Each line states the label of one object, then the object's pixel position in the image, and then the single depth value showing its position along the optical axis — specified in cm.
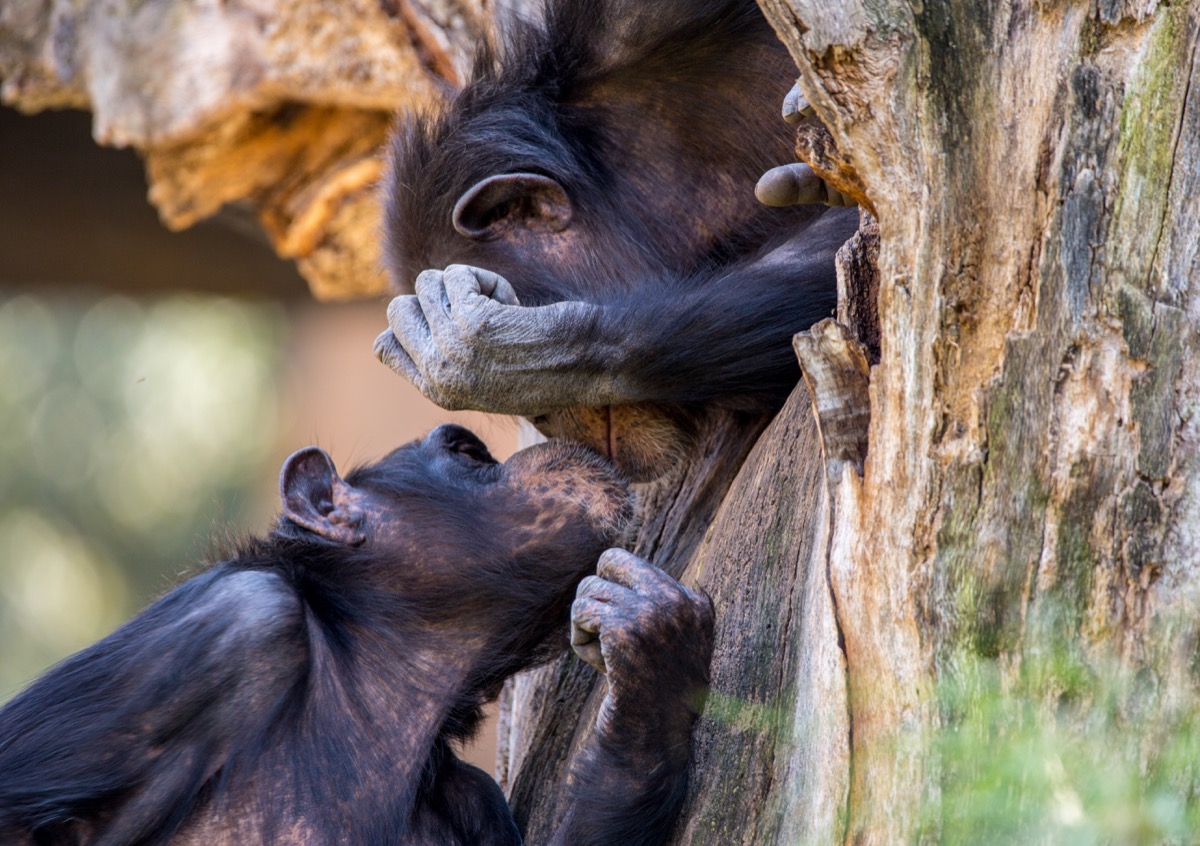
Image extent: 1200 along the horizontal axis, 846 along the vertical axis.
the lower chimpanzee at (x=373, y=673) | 764
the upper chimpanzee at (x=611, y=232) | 774
